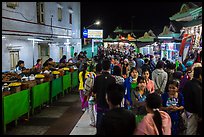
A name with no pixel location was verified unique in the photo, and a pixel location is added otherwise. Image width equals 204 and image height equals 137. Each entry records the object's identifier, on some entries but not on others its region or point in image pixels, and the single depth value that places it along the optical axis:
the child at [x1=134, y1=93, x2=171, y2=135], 4.14
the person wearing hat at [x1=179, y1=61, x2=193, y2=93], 7.65
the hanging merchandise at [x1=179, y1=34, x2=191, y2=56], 13.38
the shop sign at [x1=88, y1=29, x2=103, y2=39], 32.53
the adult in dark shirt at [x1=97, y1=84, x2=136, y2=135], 3.90
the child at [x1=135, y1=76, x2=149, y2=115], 6.20
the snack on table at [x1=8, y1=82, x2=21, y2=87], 9.39
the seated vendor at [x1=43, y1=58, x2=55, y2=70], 15.69
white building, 14.84
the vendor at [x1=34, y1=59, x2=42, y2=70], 15.04
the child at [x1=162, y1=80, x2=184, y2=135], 5.81
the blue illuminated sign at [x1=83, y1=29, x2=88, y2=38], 32.09
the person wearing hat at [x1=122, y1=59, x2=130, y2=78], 13.84
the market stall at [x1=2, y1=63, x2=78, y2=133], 8.70
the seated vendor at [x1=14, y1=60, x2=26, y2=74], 13.73
